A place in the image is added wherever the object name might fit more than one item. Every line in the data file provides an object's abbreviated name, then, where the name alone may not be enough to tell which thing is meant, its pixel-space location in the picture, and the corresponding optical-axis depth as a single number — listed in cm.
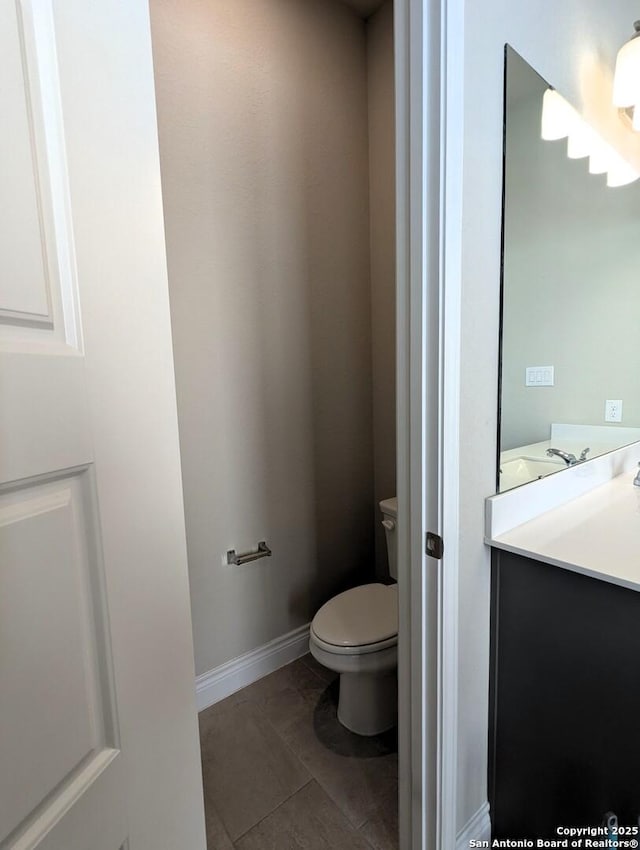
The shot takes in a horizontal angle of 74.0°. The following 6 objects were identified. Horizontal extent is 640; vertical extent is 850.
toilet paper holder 171
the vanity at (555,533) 90
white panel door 39
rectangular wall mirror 112
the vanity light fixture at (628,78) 136
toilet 144
